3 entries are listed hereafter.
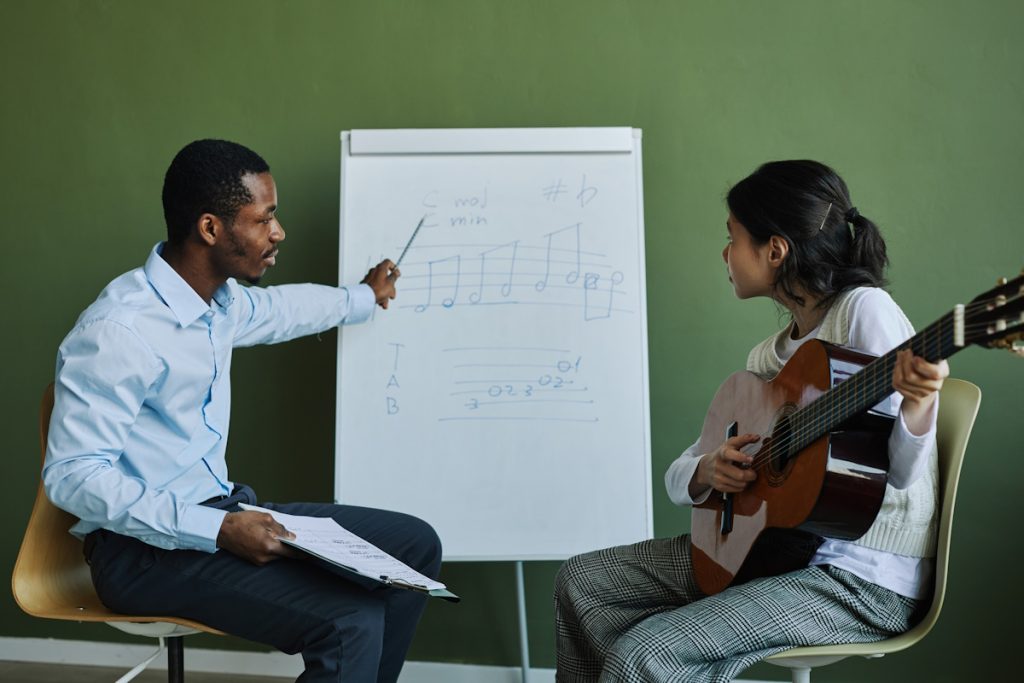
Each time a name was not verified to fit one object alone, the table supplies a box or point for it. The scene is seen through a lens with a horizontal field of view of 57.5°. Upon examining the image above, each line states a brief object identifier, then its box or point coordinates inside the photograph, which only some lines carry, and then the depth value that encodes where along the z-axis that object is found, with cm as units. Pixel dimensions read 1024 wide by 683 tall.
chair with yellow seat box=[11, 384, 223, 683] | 174
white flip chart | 222
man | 163
